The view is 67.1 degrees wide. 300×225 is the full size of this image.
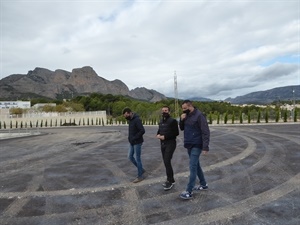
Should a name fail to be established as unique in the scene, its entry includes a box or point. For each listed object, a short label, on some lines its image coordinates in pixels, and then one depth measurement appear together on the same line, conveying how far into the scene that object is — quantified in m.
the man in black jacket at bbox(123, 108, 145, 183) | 5.45
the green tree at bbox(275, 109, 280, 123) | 28.56
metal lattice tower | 42.56
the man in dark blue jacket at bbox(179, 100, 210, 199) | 4.23
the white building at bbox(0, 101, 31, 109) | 86.07
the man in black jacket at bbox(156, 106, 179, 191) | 4.78
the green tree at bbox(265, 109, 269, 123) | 29.04
